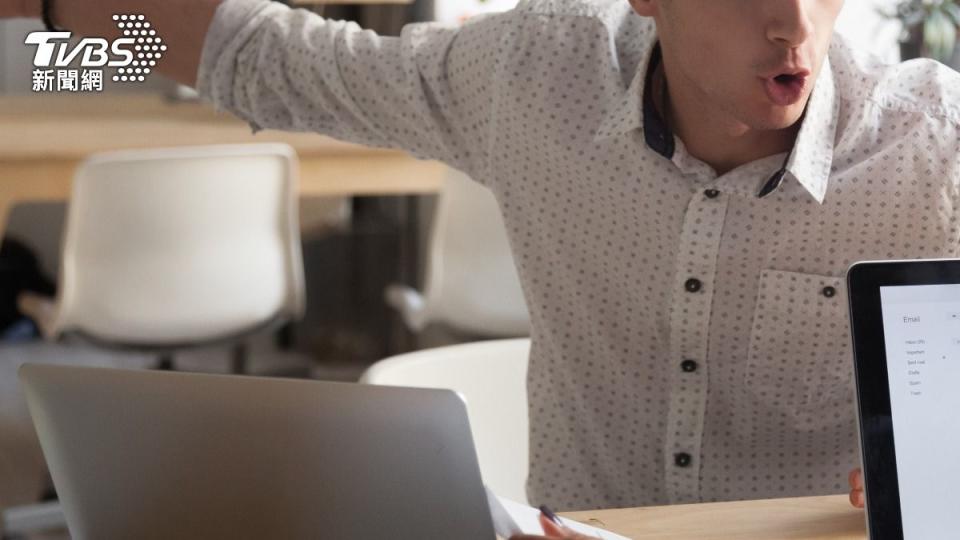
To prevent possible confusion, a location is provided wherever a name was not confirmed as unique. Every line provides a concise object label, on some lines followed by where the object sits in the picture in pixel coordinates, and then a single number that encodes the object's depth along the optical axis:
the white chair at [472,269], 3.56
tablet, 1.76
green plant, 3.61
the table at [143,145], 3.59
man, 2.05
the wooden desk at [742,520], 1.93
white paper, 1.78
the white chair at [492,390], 2.27
